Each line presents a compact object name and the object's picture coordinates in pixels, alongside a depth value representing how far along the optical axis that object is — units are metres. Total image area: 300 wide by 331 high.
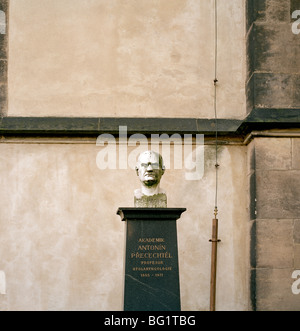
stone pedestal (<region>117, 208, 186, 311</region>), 8.84
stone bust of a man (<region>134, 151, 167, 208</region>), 9.38
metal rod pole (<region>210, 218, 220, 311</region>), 10.81
